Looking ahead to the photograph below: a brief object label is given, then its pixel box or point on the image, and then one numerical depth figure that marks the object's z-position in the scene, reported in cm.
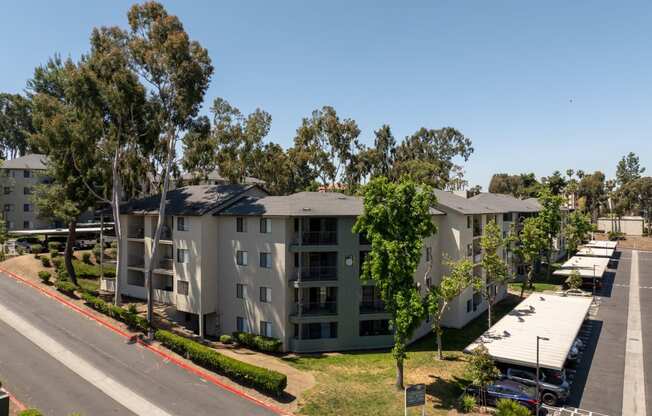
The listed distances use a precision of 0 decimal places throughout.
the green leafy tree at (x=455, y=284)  3278
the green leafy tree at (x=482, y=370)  2553
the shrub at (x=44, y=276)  4209
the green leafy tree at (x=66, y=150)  3572
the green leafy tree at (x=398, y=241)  2652
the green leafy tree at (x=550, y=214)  5831
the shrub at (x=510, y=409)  2059
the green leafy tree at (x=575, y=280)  5322
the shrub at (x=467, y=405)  2467
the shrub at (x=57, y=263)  4806
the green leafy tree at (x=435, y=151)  9348
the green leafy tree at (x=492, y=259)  3944
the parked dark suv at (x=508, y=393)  2494
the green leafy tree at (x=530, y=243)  4972
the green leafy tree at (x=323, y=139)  7306
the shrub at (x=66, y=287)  3978
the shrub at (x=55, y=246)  5452
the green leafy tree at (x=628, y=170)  14325
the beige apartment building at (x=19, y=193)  7419
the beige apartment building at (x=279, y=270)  3522
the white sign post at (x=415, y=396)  2114
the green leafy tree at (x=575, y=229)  7361
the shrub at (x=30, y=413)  1753
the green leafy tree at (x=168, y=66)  3453
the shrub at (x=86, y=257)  5422
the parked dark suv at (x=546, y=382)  2578
